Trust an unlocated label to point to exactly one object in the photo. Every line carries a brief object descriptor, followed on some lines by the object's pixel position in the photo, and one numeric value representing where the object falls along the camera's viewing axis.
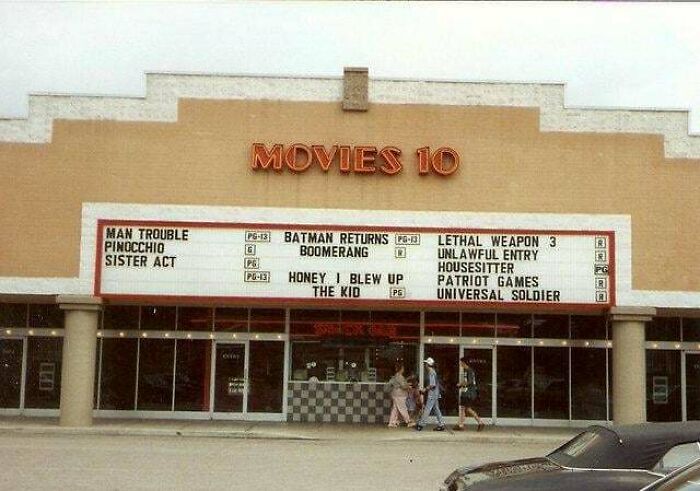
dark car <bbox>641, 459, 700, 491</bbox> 5.81
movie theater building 20.52
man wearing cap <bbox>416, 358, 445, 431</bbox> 20.86
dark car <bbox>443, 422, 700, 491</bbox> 8.38
